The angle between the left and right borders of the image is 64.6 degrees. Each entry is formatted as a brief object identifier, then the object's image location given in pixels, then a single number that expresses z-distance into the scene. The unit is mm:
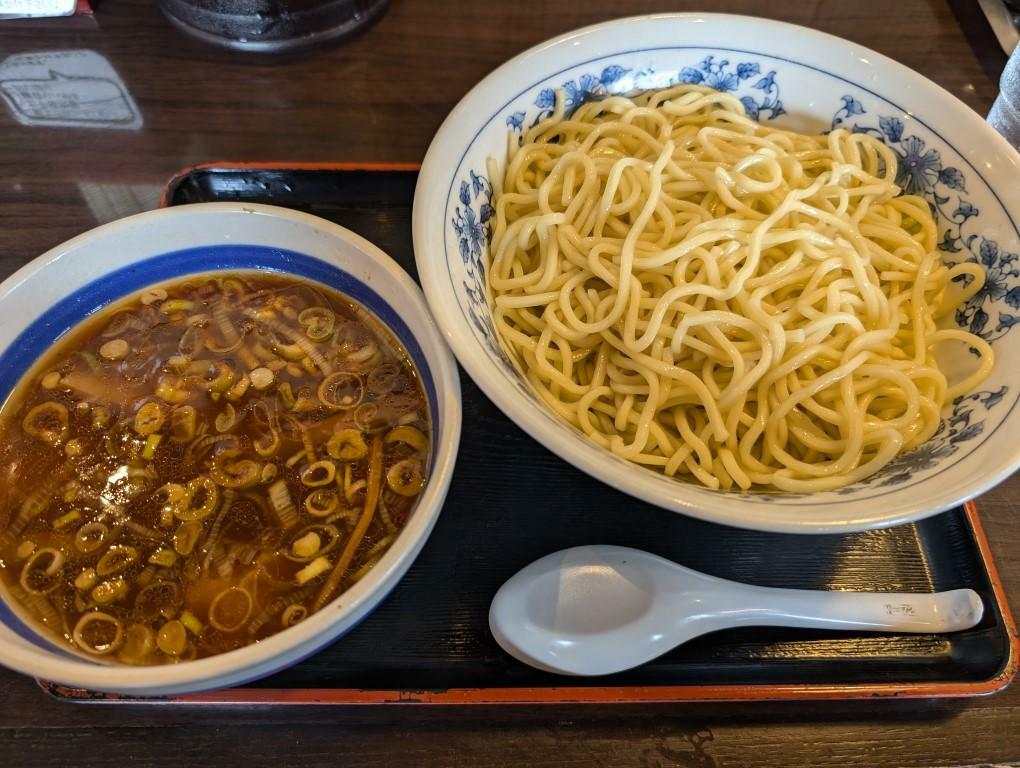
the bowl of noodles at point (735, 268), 288
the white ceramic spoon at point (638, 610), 275
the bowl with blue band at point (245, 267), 245
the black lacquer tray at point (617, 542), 276
